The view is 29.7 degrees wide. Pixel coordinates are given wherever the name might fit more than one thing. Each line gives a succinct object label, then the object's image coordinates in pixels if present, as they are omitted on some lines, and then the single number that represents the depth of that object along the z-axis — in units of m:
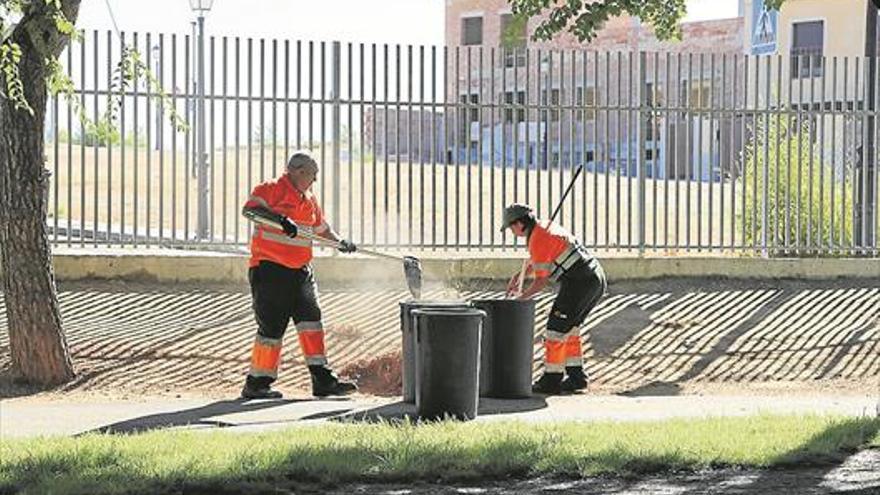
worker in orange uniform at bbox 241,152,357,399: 12.38
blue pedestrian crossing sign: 52.44
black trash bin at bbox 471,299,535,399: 12.52
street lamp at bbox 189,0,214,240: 16.67
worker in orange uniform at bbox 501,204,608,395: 13.07
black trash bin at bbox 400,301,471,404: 11.60
